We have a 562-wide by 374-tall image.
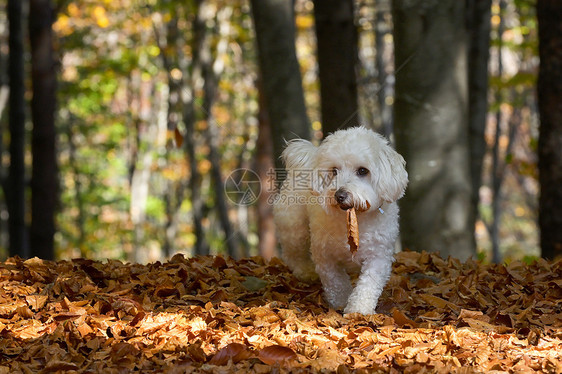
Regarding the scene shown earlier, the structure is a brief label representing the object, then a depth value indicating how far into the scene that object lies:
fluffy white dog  8.46
